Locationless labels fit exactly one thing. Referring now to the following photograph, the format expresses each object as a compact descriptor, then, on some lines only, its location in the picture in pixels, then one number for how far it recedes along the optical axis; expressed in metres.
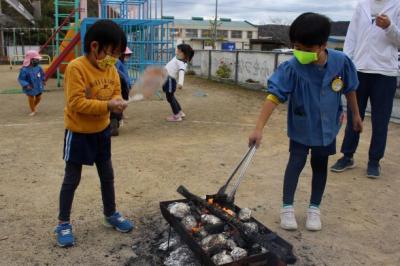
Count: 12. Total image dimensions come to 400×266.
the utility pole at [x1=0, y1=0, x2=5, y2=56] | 29.93
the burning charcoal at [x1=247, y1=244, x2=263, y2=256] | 2.33
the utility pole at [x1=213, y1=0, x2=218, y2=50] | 42.17
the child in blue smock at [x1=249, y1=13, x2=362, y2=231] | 2.85
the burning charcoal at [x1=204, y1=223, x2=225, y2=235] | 2.54
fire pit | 2.27
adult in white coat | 4.32
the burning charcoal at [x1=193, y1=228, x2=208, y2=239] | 2.52
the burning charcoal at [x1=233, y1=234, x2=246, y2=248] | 2.45
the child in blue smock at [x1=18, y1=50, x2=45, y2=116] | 8.01
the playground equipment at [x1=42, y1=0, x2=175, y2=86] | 10.63
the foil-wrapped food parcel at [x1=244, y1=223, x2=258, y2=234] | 2.46
